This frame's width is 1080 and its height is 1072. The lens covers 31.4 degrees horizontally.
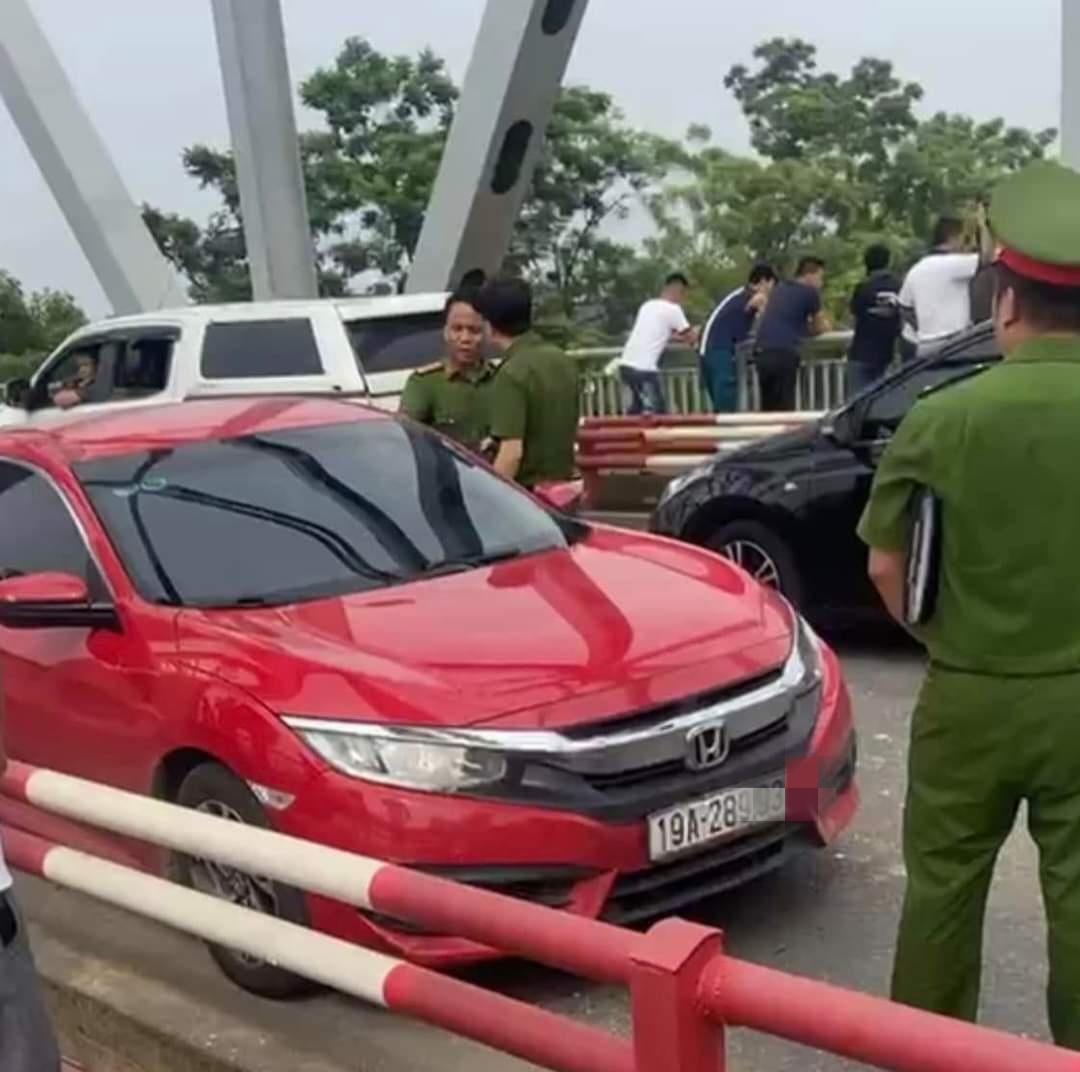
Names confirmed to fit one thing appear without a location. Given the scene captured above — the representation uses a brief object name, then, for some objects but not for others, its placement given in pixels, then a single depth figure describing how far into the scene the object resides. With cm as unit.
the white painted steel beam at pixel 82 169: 2064
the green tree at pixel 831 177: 3912
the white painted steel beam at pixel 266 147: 1881
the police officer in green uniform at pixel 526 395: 746
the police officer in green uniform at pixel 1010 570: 349
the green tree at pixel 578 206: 3719
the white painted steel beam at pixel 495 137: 1711
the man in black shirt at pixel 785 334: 1448
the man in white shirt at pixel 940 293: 1250
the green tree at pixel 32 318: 3878
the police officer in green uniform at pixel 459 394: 798
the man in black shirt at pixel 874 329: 1360
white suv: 1358
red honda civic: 473
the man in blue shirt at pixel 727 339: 1534
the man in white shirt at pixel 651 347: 1630
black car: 841
